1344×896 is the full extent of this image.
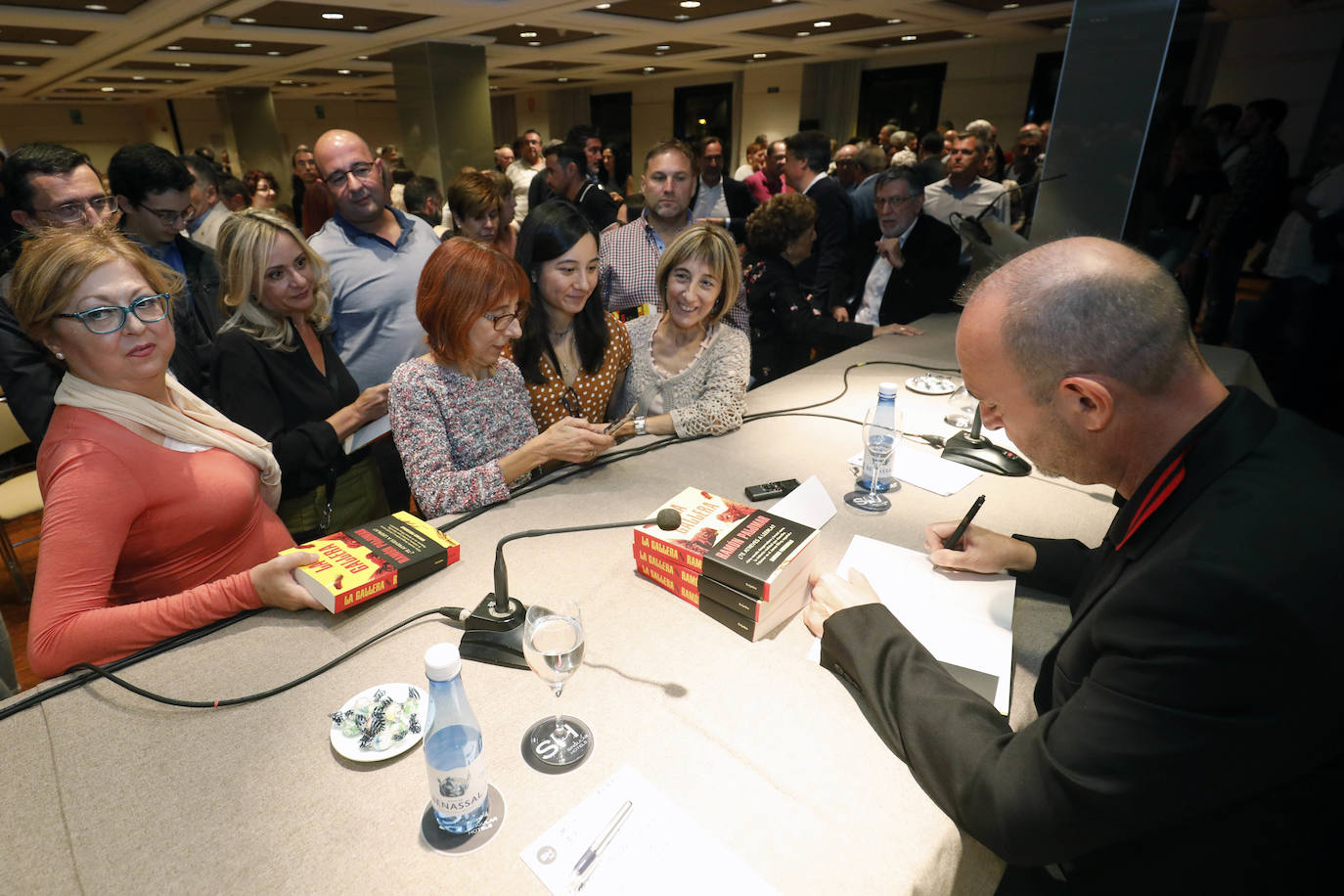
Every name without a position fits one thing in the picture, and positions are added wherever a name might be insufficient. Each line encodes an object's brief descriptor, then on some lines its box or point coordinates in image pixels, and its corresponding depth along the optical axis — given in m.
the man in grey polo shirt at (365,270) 2.57
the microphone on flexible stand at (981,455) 1.85
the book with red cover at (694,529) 1.25
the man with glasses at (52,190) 2.01
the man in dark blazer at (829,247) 3.93
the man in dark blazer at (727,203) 5.13
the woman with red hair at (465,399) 1.65
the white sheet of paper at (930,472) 1.76
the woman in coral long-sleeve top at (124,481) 1.13
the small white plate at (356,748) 0.93
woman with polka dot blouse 2.09
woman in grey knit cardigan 2.28
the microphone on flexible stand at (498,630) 1.13
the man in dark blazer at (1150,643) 0.71
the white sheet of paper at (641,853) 0.78
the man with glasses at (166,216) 2.19
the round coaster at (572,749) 0.93
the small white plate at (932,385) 2.47
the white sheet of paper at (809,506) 1.54
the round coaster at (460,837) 0.82
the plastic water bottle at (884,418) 1.71
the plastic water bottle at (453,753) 0.79
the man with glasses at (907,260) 3.52
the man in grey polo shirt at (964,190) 4.41
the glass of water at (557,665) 0.93
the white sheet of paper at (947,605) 1.13
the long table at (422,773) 0.80
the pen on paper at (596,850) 0.79
